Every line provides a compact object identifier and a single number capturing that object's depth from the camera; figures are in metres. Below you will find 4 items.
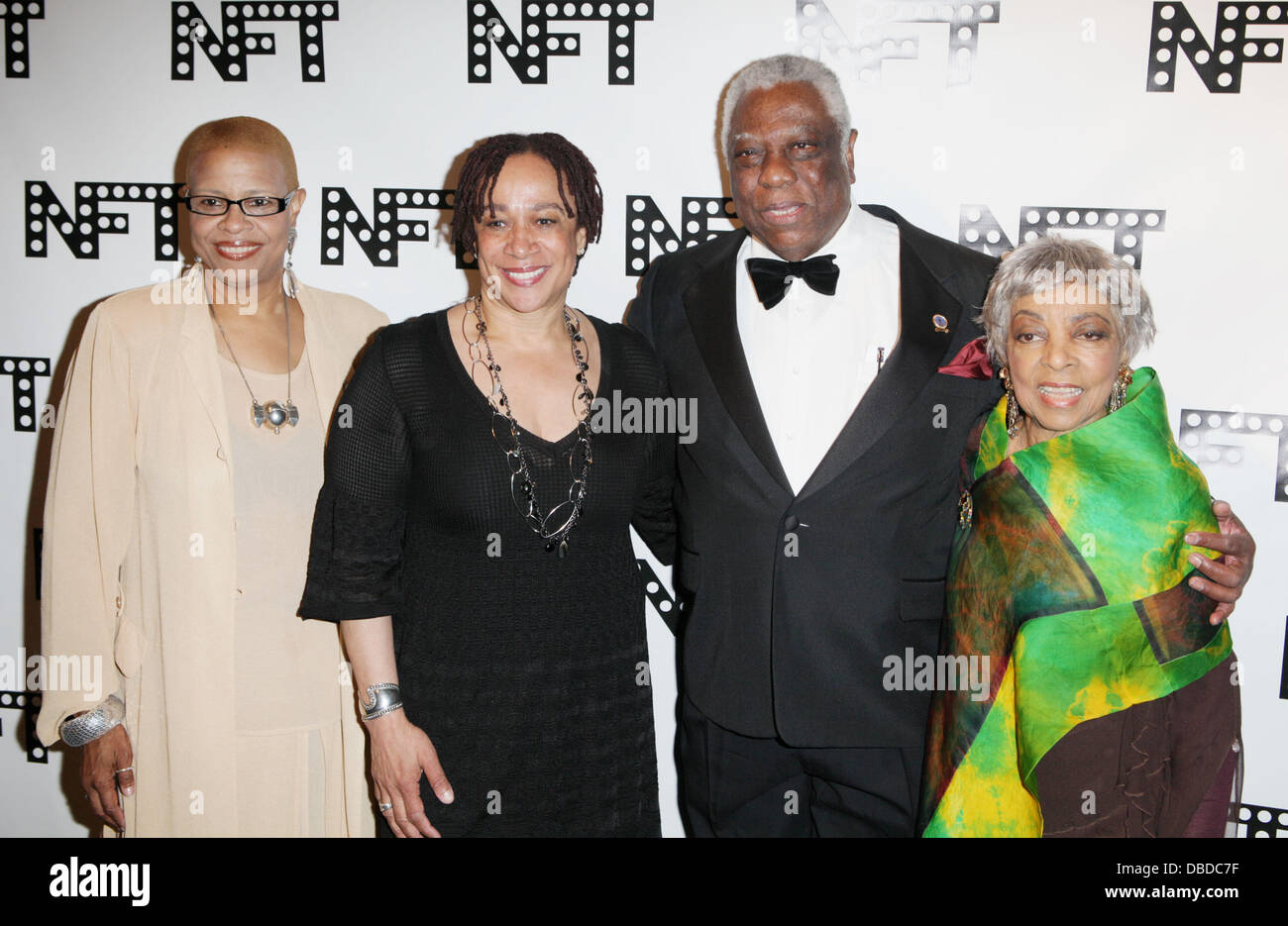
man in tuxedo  1.97
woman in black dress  1.86
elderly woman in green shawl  1.76
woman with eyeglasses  2.00
